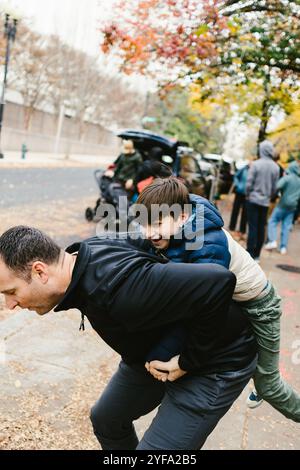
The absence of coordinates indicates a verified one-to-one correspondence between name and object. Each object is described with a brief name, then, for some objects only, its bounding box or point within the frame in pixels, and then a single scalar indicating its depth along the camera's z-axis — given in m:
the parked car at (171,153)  11.38
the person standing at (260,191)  8.55
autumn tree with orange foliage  8.73
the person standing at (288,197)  10.18
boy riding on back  2.14
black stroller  10.39
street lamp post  19.31
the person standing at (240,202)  11.13
